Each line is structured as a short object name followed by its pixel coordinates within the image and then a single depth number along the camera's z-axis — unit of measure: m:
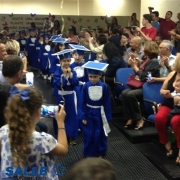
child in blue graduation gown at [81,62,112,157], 3.51
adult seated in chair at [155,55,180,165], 3.52
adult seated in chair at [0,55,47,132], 2.52
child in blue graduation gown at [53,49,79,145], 3.90
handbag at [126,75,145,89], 4.27
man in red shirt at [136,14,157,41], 5.92
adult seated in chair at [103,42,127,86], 4.93
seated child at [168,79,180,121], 3.37
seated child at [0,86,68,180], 1.72
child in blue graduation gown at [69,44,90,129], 4.43
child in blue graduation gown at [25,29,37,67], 9.67
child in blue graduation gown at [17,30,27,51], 10.41
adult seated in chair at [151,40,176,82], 4.04
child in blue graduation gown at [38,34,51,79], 8.16
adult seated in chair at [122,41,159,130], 4.08
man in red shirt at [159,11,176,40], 7.32
